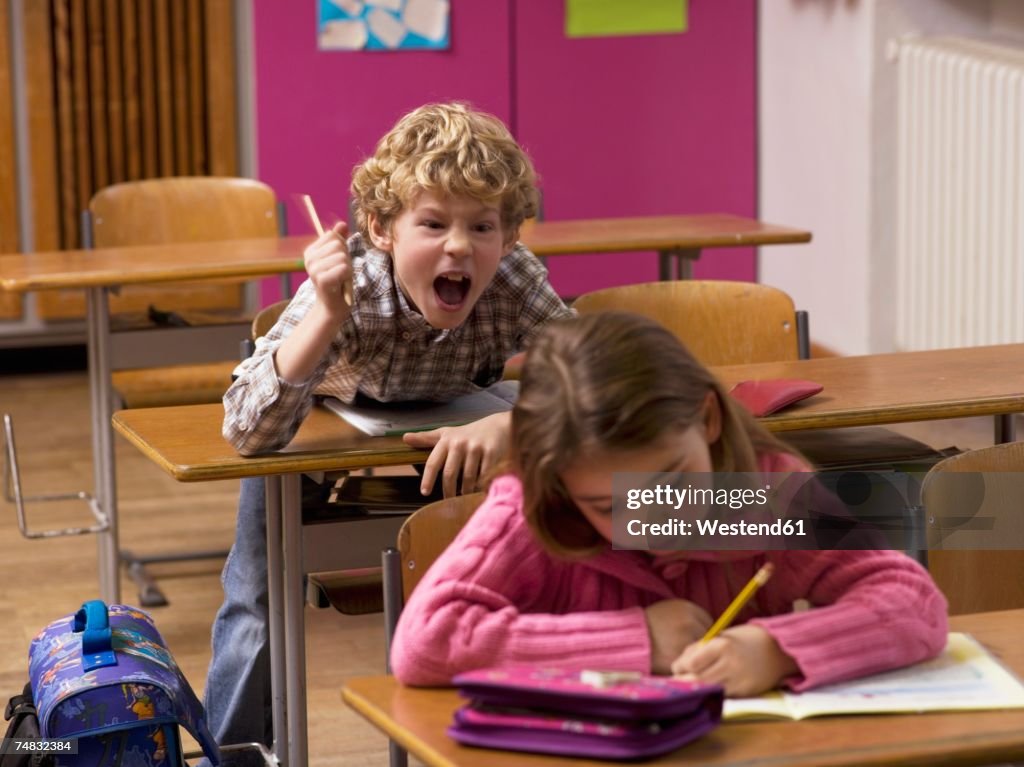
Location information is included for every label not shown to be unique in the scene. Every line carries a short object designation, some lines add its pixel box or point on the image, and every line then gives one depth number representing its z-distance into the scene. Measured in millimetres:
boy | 4794
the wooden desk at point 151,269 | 5926
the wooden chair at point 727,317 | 5456
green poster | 7820
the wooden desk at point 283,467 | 4809
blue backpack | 4796
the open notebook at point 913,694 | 3902
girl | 4056
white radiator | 6778
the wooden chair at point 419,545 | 4476
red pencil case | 4944
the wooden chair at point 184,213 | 6455
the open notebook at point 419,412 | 4922
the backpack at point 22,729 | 4761
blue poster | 7676
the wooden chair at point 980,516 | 4595
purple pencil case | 3600
